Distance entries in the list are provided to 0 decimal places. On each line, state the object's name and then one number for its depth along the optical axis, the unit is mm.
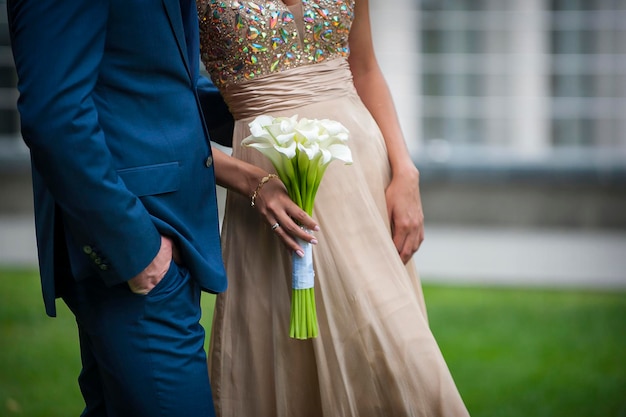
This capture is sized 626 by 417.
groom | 4336
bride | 5414
